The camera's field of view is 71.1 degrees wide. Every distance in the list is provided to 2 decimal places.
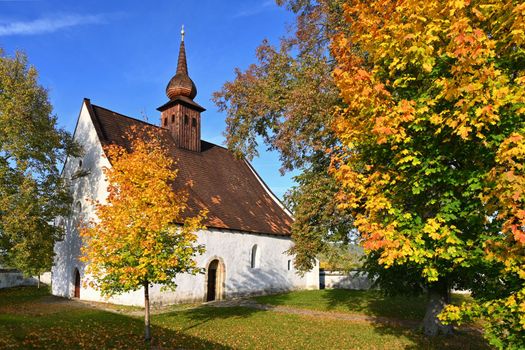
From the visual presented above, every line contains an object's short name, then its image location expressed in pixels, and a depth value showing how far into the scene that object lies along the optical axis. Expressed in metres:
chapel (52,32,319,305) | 21.12
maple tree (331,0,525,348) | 5.16
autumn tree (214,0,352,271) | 12.98
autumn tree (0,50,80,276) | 17.19
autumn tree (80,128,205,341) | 10.78
